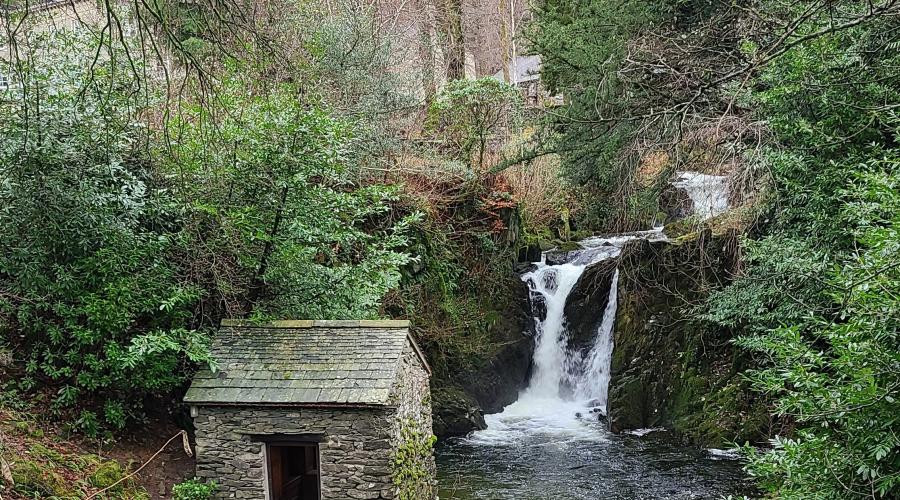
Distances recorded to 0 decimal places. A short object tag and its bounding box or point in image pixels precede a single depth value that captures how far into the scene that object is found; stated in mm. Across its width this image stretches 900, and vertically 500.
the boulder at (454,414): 13656
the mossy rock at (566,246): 18728
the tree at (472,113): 14875
